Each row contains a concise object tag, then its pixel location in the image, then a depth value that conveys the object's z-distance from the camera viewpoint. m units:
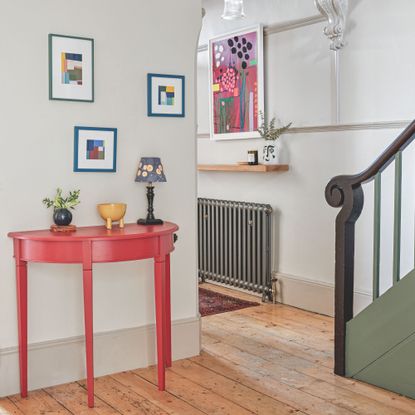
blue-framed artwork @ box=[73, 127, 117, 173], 3.69
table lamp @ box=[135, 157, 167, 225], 3.76
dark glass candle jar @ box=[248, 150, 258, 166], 5.53
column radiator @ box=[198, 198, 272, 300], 5.54
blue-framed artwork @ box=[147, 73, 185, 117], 3.91
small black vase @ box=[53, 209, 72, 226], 3.48
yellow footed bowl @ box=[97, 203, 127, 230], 3.62
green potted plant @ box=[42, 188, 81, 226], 3.48
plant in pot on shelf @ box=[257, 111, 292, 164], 5.34
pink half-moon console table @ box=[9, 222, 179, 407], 3.27
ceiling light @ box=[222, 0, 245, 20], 4.98
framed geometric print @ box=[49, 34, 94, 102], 3.59
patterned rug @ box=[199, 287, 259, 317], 5.26
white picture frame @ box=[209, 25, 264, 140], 5.55
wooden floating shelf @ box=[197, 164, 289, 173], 5.32
